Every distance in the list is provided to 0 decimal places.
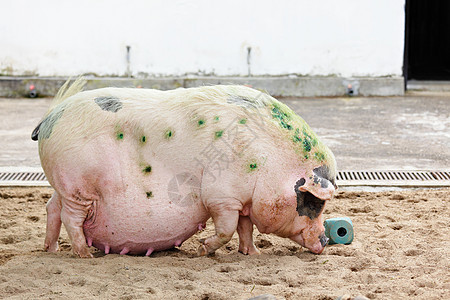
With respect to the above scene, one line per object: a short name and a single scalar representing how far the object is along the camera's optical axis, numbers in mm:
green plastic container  4328
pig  3832
